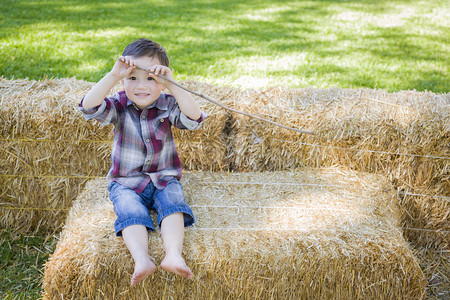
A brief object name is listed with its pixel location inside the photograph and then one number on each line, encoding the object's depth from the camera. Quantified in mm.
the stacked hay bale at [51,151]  3396
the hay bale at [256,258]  2479
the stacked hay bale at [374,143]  3357
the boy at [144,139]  2586
